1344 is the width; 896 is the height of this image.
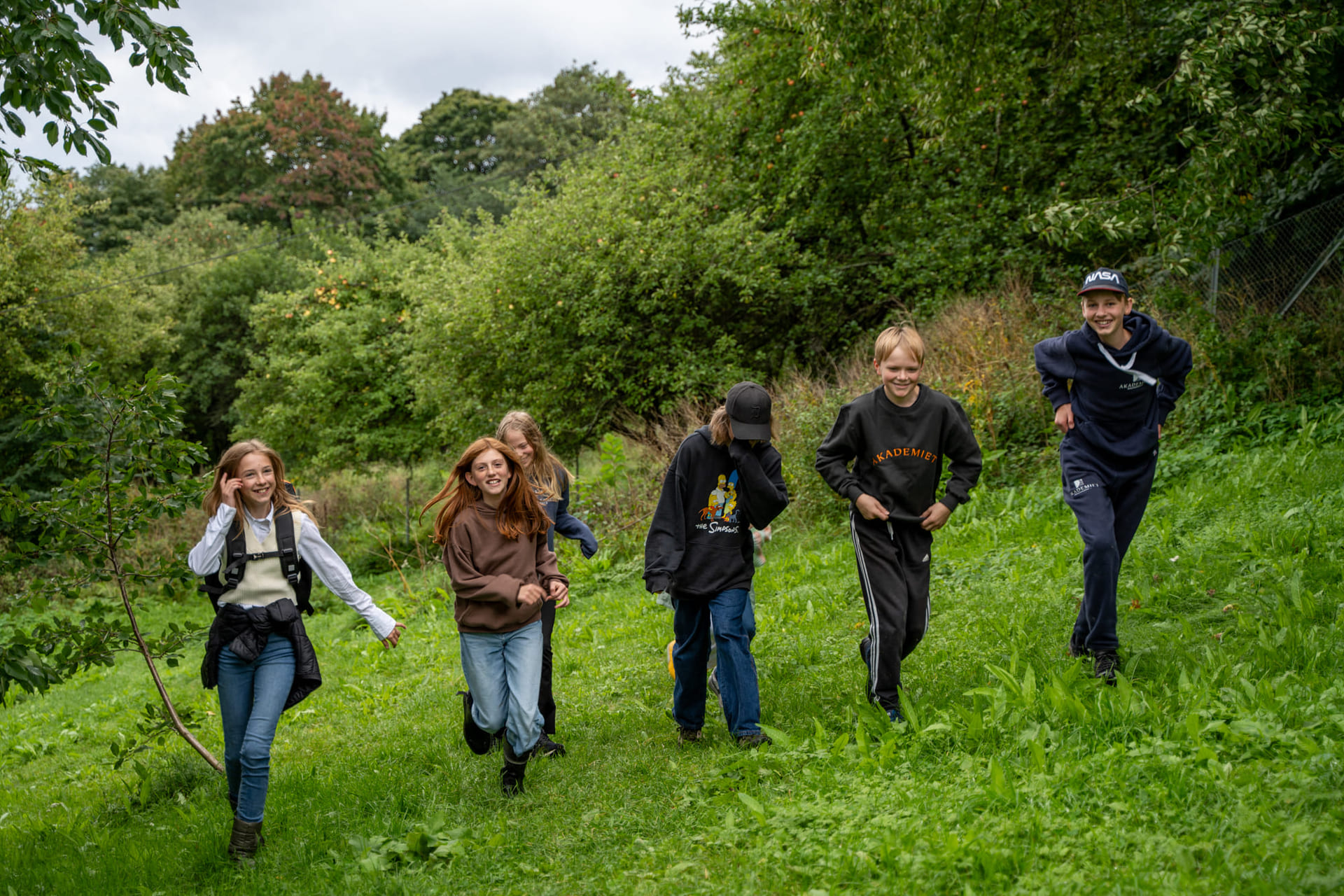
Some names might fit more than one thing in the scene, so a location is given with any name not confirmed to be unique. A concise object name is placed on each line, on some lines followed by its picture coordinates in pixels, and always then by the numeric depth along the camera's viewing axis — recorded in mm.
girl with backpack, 4512
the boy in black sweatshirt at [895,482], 4816
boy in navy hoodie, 4781
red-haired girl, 4883
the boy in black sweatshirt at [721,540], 4992
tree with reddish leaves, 45781
